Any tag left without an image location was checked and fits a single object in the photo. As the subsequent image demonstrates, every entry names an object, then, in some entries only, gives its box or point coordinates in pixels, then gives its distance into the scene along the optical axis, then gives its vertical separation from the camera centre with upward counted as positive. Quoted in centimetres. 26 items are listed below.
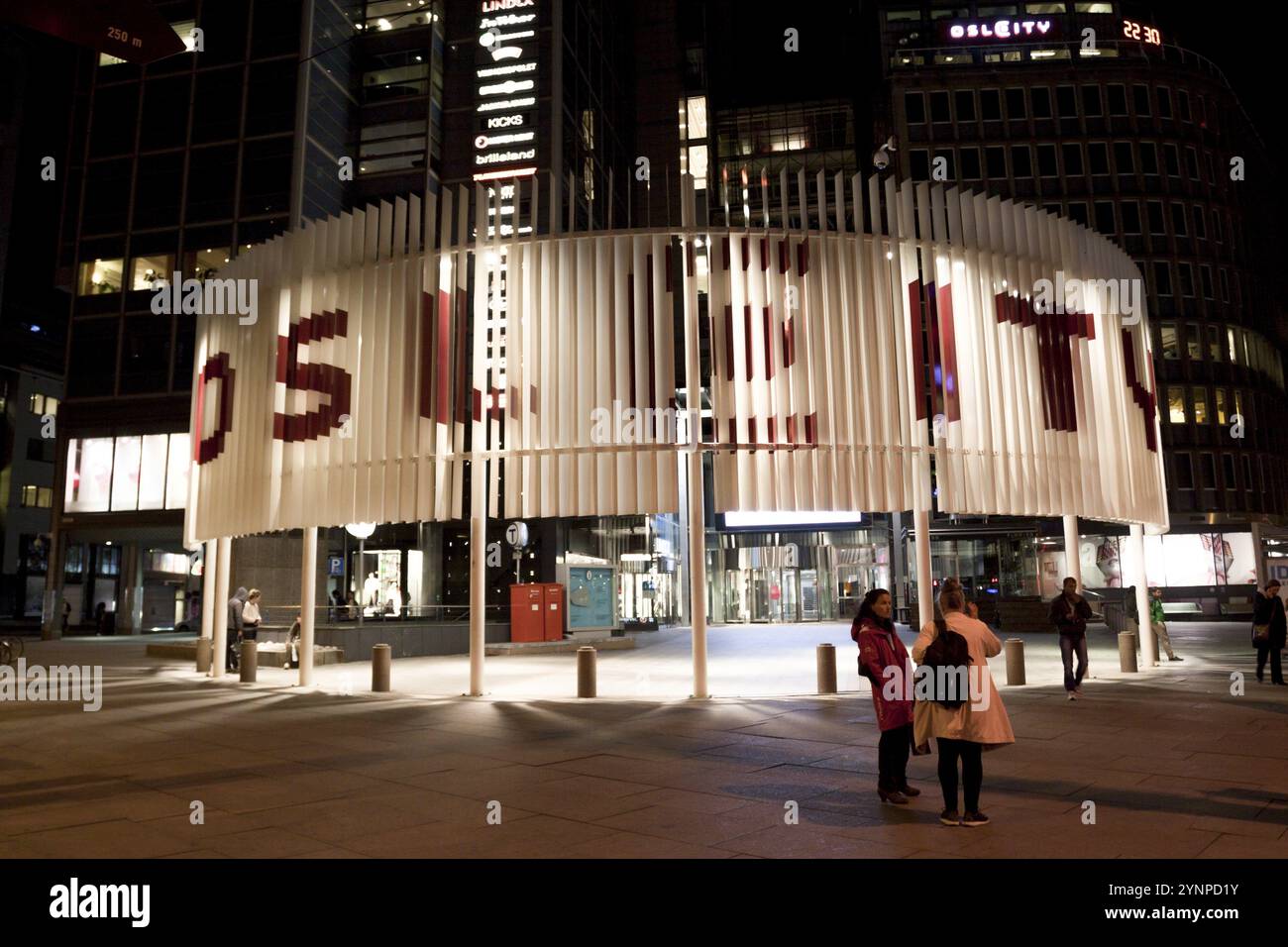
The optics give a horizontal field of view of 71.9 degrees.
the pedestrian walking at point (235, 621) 2094 -79
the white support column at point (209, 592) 2214 -11
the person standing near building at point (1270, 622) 1565 -97
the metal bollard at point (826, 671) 1506 -160
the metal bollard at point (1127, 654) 1809 -170
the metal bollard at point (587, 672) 1505 -154
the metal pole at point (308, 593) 1714 -14
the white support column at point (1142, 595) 1956 -57
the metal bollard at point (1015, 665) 1623 -168
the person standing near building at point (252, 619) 2000 -71
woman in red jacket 771 -112
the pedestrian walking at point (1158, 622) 2059 -123
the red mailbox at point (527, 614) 2980 -107
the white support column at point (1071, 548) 1866 +51
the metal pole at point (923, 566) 1476 +15
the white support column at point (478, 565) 1498 +31
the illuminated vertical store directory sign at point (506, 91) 4397 +2462
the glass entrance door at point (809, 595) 5197 -111
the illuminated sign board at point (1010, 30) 5606 +3414
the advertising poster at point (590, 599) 3341 -69
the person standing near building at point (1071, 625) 1425 -87
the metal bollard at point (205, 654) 2178 -162
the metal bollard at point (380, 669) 1627 -153
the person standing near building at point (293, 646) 2194 -146
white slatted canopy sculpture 1504 +373
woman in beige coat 669 -117
